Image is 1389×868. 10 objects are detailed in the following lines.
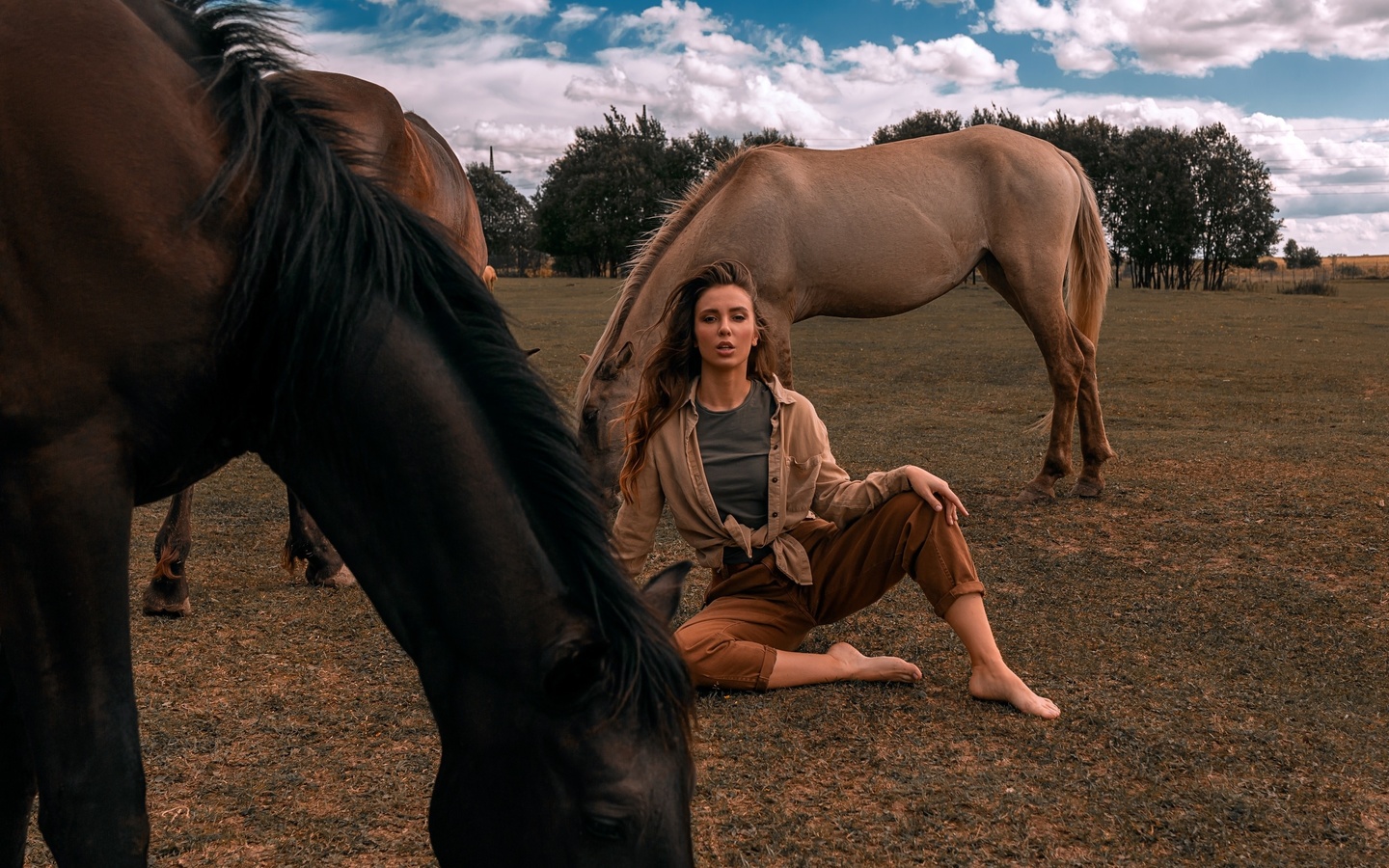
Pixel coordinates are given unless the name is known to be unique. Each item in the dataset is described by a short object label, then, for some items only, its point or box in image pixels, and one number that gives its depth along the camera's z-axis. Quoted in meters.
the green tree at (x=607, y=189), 47.56
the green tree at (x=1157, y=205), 41.44
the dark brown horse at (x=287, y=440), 1.29
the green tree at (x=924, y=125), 45.88
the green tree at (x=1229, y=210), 42.06
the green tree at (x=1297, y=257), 59.97
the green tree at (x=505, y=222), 55.50
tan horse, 5.61
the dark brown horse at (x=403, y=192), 3.68
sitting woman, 3.09
